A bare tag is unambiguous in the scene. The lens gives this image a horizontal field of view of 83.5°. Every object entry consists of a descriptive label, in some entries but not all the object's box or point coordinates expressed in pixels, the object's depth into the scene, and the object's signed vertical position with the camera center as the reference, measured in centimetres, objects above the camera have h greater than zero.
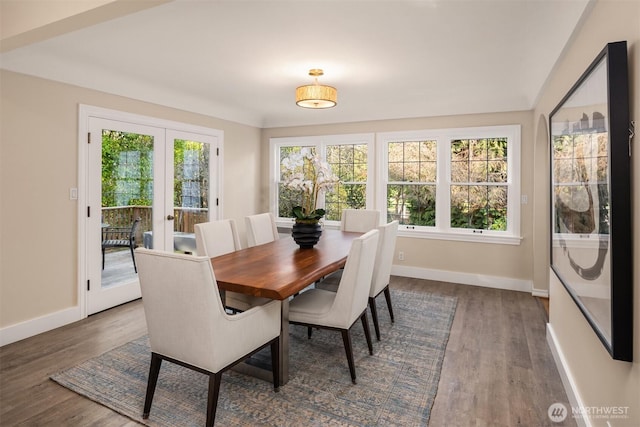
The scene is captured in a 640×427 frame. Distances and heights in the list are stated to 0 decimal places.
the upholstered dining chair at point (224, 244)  270 -25
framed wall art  129 +7
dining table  205 -36
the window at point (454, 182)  452 +45
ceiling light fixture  329 +113
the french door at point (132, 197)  354 +20
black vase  319 -17
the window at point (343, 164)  529 +78
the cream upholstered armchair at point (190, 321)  173 -55
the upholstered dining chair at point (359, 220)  431 -5
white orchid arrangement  308 +31
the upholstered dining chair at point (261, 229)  363 -15
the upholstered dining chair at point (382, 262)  299 -40
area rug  200 -110
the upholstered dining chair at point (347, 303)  228 -60
